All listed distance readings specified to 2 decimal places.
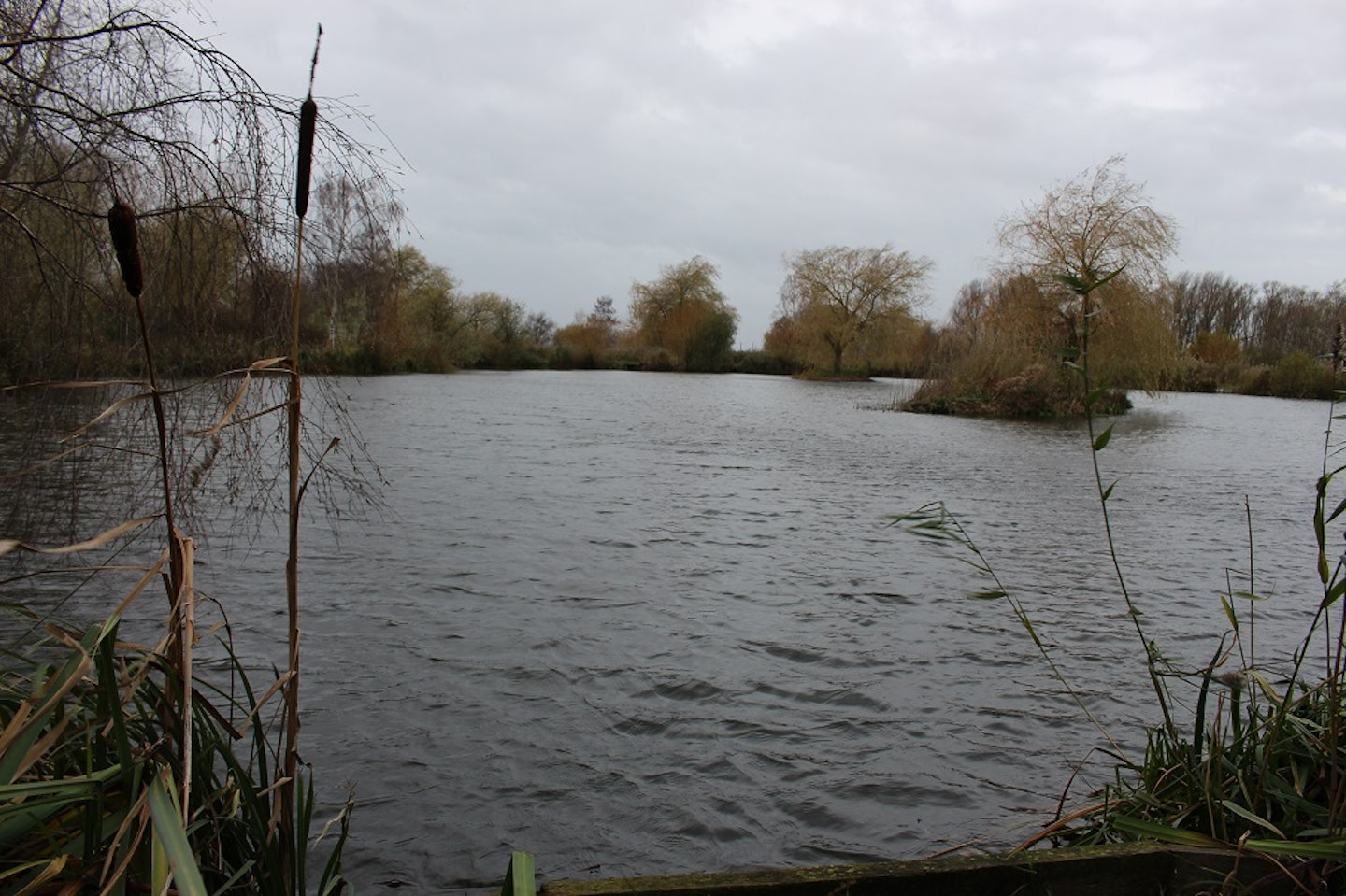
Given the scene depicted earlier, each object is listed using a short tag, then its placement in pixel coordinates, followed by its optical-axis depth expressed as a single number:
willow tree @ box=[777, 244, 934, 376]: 57.16
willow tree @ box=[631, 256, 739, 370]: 74.19
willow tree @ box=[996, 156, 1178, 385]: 29.48
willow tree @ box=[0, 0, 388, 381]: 4.61
